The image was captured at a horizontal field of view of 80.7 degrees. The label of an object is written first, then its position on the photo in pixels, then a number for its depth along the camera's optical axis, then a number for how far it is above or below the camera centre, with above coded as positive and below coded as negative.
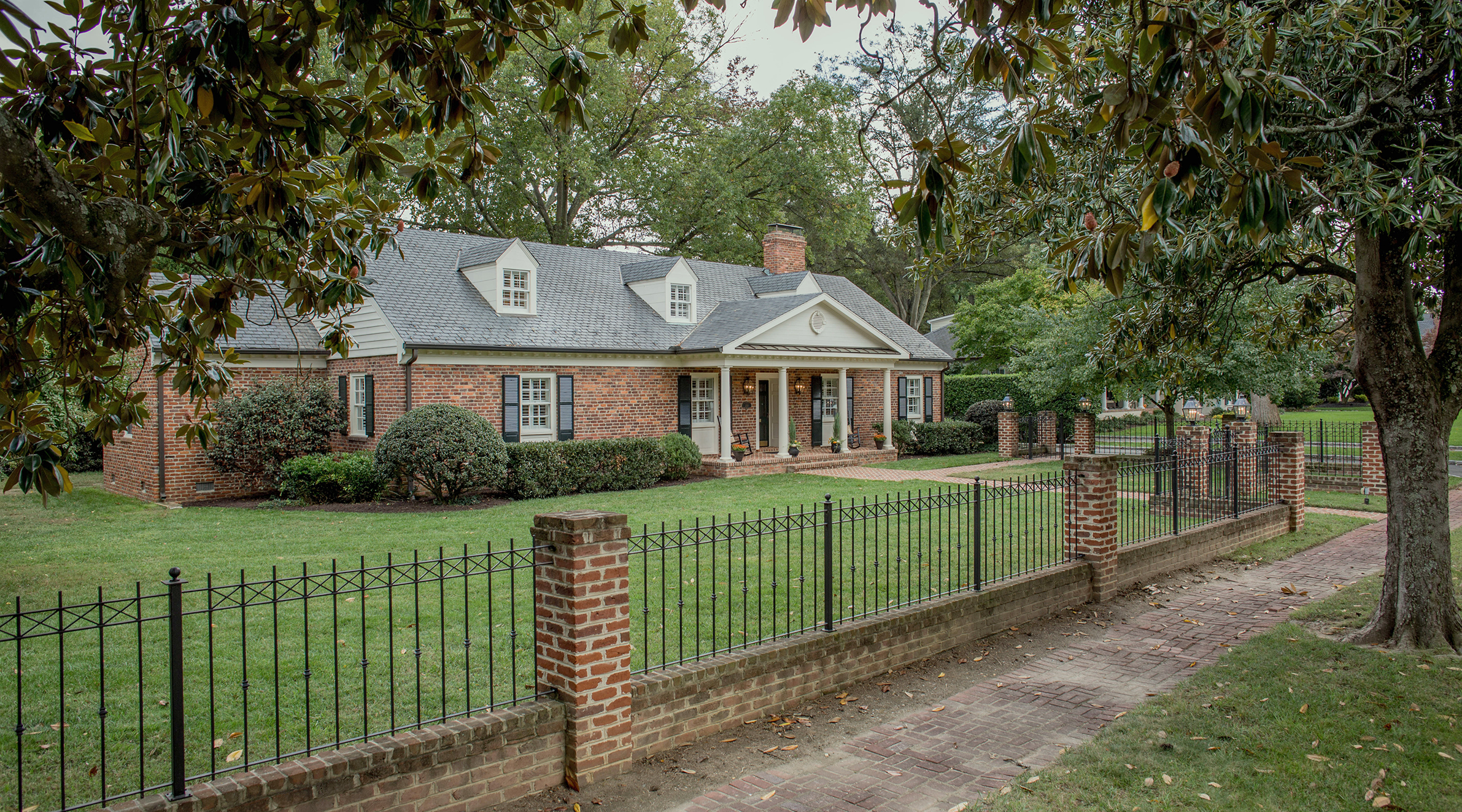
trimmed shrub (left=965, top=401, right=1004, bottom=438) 29.75 -0.59
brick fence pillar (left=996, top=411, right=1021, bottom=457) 26.09 -1.05
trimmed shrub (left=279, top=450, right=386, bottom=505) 16.36 -1.39
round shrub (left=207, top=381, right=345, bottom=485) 17.25 -0.45
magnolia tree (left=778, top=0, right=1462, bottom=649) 6.18 +1.52
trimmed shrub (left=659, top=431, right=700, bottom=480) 20.09 -1.26
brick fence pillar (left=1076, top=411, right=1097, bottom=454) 23.47 -0.91
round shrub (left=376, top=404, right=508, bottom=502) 15.81 -0.87
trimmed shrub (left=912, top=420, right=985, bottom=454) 27.91 -1.24
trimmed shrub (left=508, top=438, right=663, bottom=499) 17.30 -1.34
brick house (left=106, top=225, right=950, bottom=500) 18.36 +1.20
